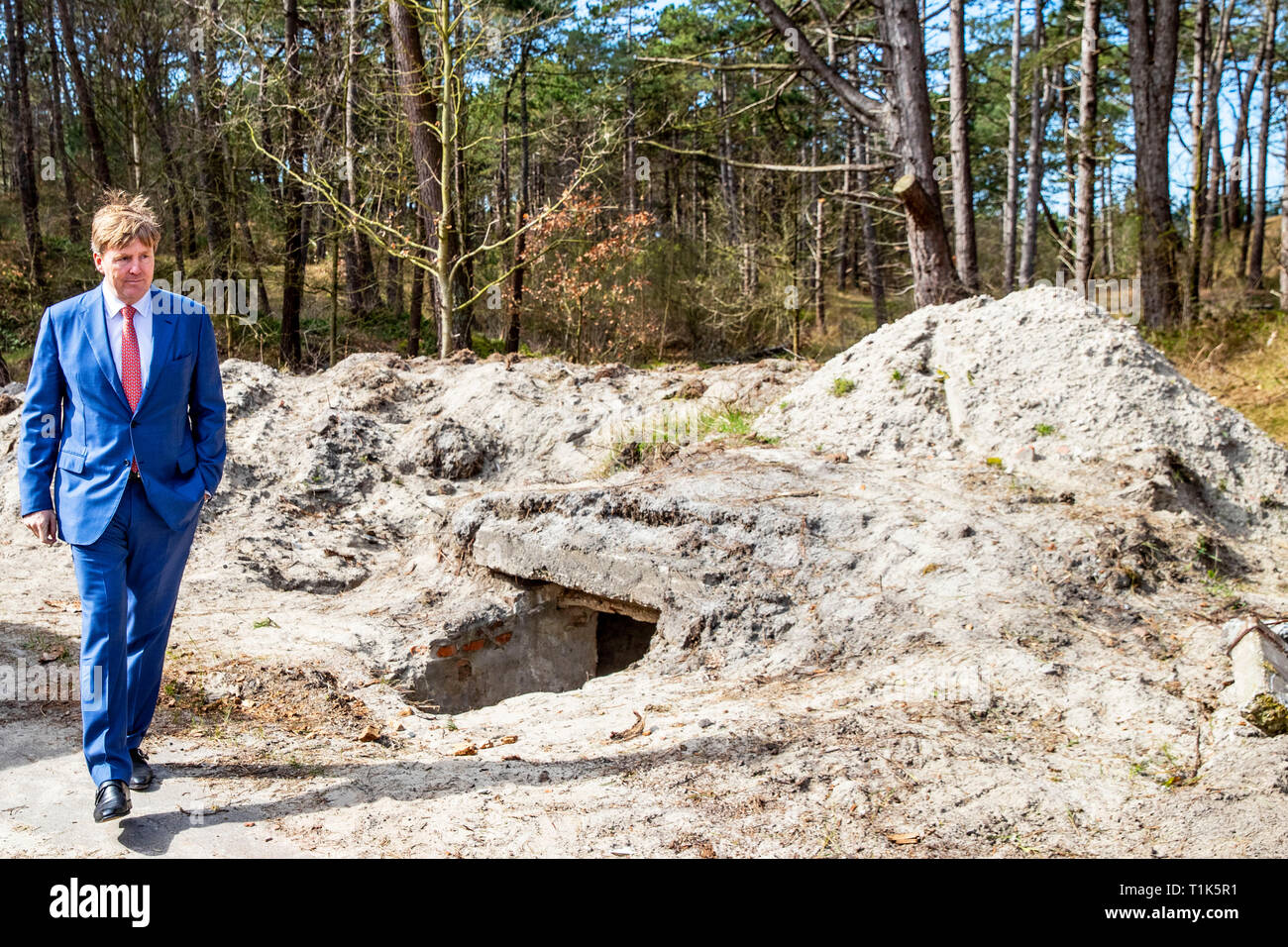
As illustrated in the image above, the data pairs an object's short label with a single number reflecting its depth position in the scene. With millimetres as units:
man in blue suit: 3223
